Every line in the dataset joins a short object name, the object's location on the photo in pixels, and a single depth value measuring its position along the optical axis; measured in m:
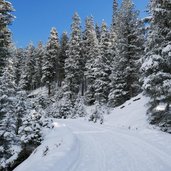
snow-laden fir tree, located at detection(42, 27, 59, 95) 59.06
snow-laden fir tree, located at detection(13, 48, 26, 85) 76.31
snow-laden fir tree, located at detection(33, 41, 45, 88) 70.31
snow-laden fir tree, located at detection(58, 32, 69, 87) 61.58
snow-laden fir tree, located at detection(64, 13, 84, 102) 51.93
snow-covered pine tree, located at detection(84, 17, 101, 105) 49.03
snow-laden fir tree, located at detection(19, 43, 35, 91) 73.56
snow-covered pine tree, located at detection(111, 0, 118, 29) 88.06
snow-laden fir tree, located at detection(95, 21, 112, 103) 43.78
